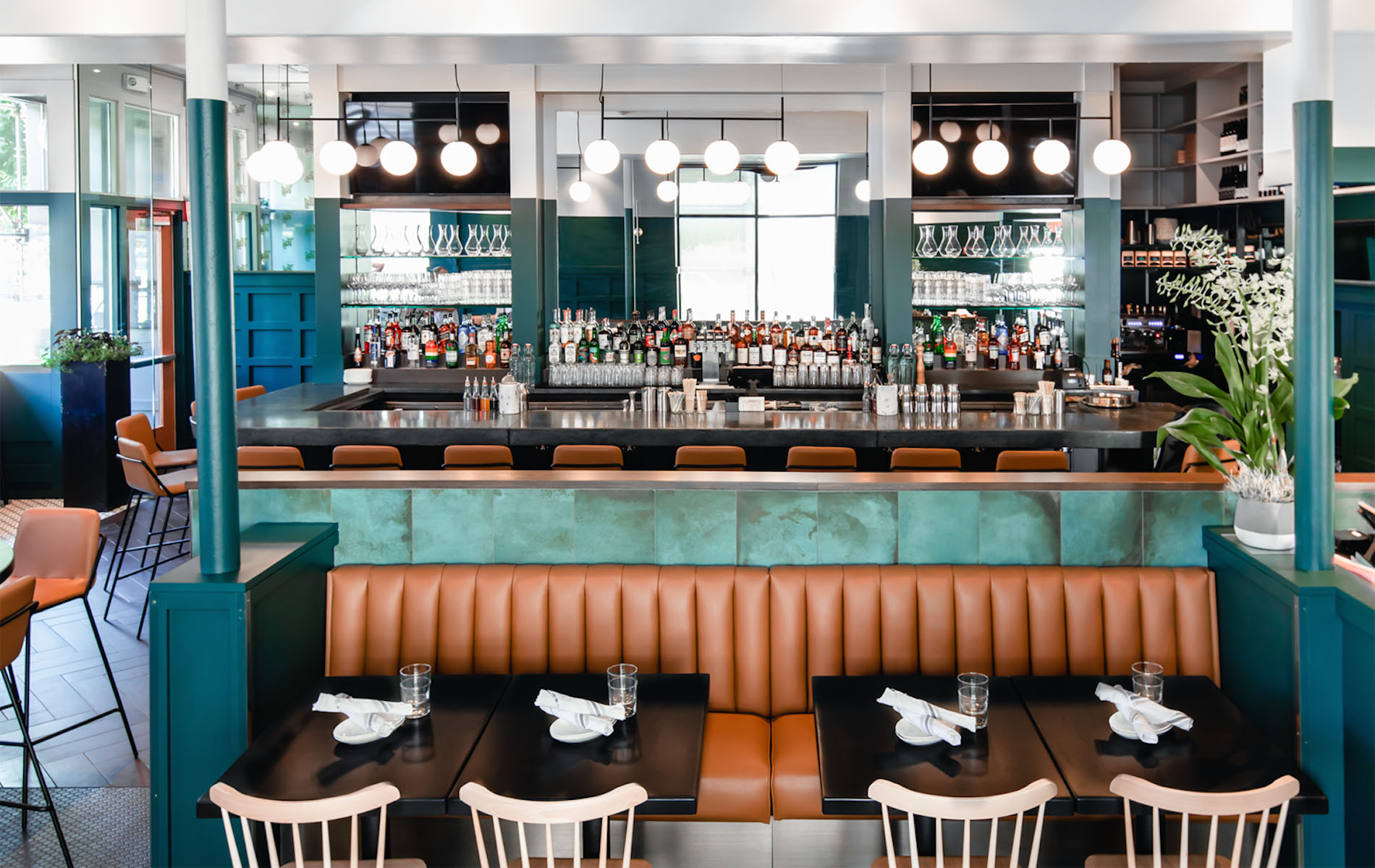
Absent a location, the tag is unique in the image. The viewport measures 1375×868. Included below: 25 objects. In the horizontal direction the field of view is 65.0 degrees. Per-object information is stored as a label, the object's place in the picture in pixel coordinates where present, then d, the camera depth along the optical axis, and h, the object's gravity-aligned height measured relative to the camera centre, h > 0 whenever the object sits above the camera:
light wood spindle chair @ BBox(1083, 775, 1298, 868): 2.18 -0.86
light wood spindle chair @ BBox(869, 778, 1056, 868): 2.14 -0.84
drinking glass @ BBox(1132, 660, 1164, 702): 2.82 -0.79
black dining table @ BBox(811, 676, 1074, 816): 2.40 -0.89
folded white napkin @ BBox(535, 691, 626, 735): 2.68 -0.82
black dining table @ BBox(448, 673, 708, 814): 2.42 -0.88
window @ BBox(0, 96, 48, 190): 8.78 +2.05
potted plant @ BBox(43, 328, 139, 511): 8.20 -0.12
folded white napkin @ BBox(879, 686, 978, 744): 2.60 -0.83
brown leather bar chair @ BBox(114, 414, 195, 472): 6.24 -0.32
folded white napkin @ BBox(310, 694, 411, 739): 2.68 -0.81
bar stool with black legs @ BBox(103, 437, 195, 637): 5.51 -0.46
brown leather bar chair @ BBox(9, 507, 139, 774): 4.27 -0.62
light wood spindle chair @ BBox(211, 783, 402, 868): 2.17 -0.85
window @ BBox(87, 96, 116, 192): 8.94 +2.08
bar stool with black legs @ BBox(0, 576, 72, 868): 3.36 -0.75
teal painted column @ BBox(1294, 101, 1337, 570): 3.10 +0.12
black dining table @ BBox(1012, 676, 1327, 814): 2.40 -0.88
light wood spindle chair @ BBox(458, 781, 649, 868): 2.13 -0.84
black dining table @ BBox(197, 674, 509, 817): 2.42 -0.88
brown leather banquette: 3.52 -0.79
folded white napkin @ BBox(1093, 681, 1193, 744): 2.61 -0.83
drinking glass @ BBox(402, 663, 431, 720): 2.82 -0.79
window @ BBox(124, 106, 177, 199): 9.44 +2.14
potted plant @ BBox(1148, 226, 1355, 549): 3.38 -0.07
